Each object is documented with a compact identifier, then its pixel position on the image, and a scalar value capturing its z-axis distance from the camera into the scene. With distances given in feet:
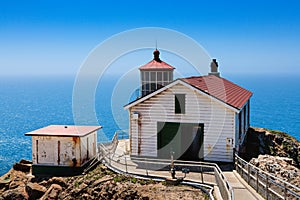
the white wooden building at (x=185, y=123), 59.00
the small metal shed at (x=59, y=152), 62.39
